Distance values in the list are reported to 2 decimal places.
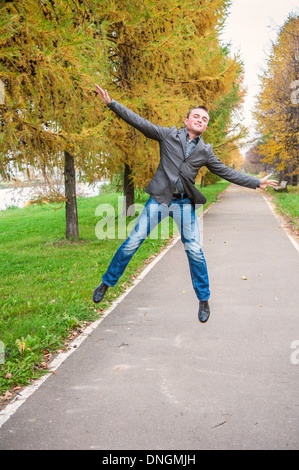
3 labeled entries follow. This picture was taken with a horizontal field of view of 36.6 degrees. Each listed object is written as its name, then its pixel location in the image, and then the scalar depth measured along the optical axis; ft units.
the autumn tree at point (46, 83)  20.03
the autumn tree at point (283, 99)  85.46
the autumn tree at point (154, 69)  31.35
